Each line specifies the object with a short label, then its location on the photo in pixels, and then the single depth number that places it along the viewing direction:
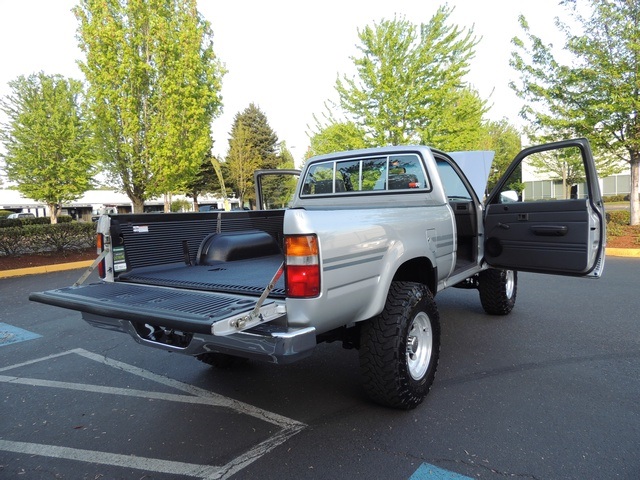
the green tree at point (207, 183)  40.41
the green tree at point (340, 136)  14.82
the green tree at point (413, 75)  13.75
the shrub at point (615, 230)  12.17
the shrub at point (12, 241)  11.30
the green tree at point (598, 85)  10.88
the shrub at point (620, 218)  13.40
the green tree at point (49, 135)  19.33
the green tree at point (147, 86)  12.27
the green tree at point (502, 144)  33.56
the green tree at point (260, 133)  43.41
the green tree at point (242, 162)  39.41
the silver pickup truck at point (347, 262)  2.22
